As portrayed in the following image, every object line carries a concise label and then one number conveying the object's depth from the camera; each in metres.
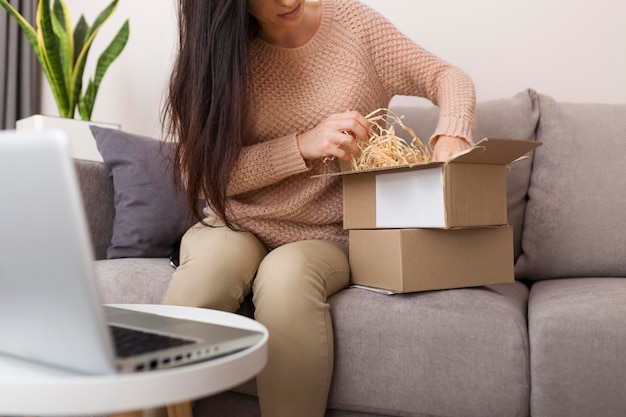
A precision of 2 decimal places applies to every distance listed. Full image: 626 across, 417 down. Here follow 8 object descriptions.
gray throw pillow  1.68
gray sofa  1.00
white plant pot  2.15
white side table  0.52
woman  1.10
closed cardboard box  1.10
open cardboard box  1.06
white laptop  0.47
